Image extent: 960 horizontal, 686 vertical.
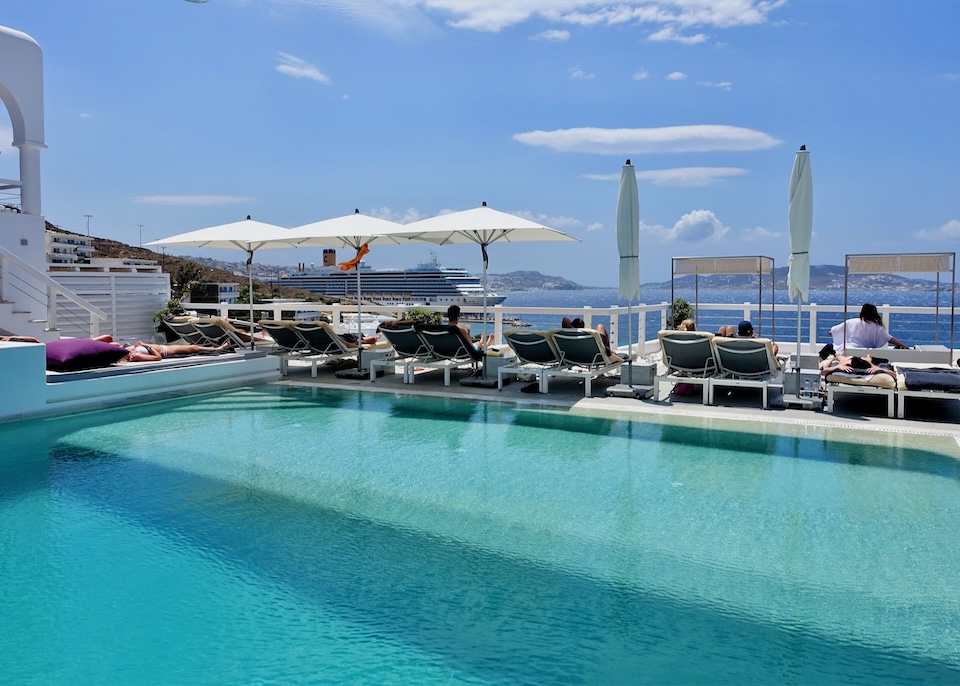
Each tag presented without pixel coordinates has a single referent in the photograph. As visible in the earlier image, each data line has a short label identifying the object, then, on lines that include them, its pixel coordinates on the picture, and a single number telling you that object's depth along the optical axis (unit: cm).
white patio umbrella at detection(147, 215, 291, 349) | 1038
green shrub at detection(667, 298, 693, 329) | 1202
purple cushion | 786
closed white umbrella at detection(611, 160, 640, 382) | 820
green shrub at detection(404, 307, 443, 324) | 1234
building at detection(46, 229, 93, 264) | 7819
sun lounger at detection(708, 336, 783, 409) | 733
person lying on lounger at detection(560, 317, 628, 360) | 891
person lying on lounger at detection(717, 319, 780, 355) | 809
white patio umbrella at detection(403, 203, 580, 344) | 851
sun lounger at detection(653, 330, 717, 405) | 755
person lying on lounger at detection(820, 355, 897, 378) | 709
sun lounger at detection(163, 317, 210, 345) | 1068
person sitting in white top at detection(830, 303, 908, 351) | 824
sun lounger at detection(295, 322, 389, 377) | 987
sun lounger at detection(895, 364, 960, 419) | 662
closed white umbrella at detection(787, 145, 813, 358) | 748
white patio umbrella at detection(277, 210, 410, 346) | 962
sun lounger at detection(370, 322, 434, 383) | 924
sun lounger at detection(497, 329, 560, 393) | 834
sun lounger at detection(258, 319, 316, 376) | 1002
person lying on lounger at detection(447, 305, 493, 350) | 917
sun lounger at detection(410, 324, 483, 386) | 896
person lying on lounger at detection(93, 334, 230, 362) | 881
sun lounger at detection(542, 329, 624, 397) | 812
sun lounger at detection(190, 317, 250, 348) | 1049
